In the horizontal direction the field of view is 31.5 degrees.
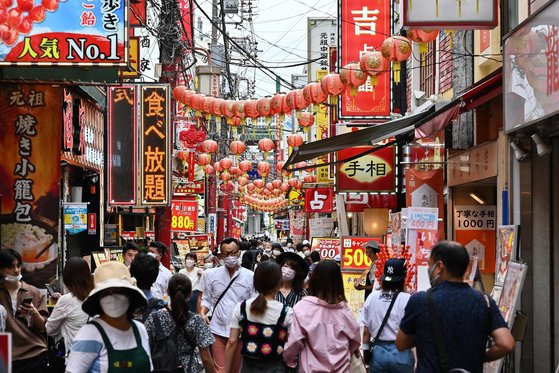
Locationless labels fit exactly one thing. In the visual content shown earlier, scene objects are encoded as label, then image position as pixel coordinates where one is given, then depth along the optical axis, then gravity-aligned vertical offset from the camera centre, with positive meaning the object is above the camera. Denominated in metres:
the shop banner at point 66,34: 13.62 +2.32
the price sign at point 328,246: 25.98 -1.17
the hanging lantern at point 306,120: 25.84 +2.14
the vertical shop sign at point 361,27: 21.44 +3.82
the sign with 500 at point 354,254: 20.46 -1.09
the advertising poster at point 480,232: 16.12 -0.51
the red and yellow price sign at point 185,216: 36.06 -0.51
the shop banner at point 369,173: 21.98 +0.64
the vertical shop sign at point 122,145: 21.34 +1.25
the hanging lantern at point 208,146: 33.72 +1.91
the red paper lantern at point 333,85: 18.14 +2.15
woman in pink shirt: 8.45 -1.10
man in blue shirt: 6.72 -0.82
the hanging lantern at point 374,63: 15.95 +2.23
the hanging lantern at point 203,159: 35.86 +1.56
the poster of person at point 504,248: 10.72 -0.52
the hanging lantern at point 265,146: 32.97 +1.88
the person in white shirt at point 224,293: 11.94 -1.12
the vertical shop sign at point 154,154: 21.44 +1.05
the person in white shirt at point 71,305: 8.93 -0.93
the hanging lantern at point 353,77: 16.52 +2.11
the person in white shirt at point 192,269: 18.36 -1.27
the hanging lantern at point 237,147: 32.38 +1.80
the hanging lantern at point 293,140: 33.06 +2.07
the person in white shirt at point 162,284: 13.02 -1.10
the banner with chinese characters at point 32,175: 16.66 +0.46
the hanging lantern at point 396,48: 15.30 +2.37
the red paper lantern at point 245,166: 41.84 +1.53
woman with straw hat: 6.07 -0.82
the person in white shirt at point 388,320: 9.17 -1.14
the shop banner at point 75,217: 19.19 -0.29
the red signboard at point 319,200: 37.38 +0.06
